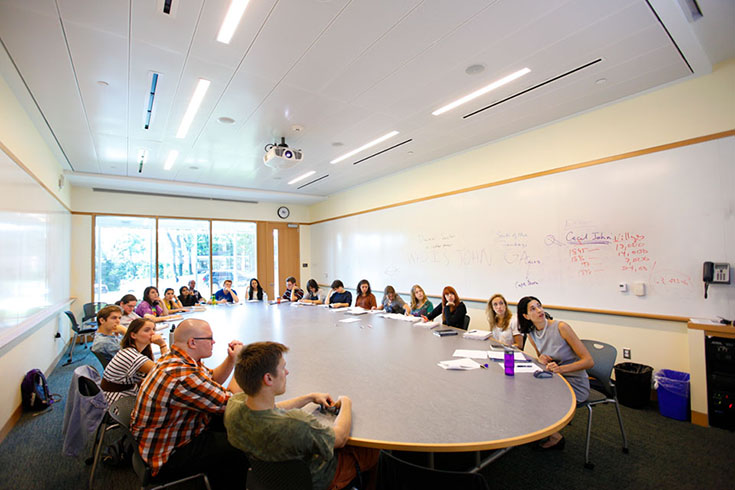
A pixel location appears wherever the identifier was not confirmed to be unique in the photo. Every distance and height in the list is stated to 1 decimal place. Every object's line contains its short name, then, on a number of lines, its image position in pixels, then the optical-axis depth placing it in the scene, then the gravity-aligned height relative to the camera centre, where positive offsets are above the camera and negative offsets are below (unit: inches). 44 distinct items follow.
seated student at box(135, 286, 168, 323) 192.7 -31.4
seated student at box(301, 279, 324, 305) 243.8 -29.3
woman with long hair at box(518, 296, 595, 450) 96.1 -31.5
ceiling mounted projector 167.3 +49.2
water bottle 83.9 -29.4
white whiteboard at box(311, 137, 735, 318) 122.9 +6.2
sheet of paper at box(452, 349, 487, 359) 101.0 -32.6
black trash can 131.0 -55.6
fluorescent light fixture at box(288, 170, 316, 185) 253.3 +60.2
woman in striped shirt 91.2 -30.8
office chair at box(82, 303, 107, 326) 243.1 -42.8
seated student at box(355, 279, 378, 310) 218.4 -31.6
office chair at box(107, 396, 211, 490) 65.9 -37.8
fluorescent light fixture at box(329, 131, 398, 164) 180.4 +62.7
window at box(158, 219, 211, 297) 298.5 +0.3
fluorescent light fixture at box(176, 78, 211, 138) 124.6 +62.7
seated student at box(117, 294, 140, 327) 164.4 -25.4
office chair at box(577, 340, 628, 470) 97.4 -42.2
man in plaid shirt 63.4 -32.6
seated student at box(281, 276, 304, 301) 258.4 -32.4
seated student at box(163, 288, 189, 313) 230.7 -32.9
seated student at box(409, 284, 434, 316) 180.4 -30.1
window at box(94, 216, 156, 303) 274.4 -1.3
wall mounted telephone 116.8 -9.7
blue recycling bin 120.4 -54.6
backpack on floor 137.6 -57.7
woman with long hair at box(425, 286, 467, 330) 155.7 -29.0
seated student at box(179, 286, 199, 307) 251.8 -33.5
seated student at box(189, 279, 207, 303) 261.1 -31.5
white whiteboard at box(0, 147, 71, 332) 113.1 +4.4
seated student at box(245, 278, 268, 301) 276.8 -33.1
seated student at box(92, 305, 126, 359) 109.2 -27.5
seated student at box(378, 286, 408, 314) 188.5 -29.9
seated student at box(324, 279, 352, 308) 223.6 -30.4
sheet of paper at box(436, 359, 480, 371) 91.1 -32.3
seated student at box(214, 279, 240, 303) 258.3 -33.4
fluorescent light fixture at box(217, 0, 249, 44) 86.7 +64.9
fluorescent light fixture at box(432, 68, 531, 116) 122.3 +64.3
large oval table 57.6 -32.5
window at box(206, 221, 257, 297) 323.6 -0.6
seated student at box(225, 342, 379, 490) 52.0 -28.1
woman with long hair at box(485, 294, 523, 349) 130.8 -30.1
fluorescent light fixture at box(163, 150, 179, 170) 198.3 +60.5
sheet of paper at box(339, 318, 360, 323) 164.1 -34.5
